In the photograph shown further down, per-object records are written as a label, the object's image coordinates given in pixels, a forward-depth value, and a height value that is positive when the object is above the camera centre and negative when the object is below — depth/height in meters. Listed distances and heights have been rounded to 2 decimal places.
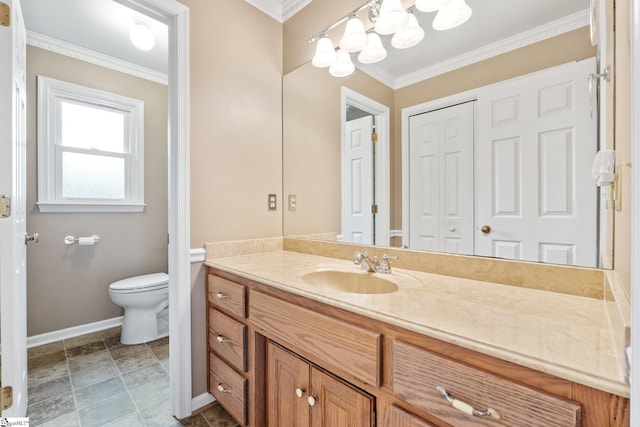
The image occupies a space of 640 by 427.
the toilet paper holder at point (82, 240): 2.28 -0.24
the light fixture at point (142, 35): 1.87 +1.20
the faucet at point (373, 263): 1.23 -0.24
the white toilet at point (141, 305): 2.16 -0.76
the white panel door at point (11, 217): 1.08 -0.02
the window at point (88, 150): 2.21 +0.54
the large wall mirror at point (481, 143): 0.90 +0.28
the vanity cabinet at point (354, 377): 0.50 -0.41
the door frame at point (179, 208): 1.42 +0.02
